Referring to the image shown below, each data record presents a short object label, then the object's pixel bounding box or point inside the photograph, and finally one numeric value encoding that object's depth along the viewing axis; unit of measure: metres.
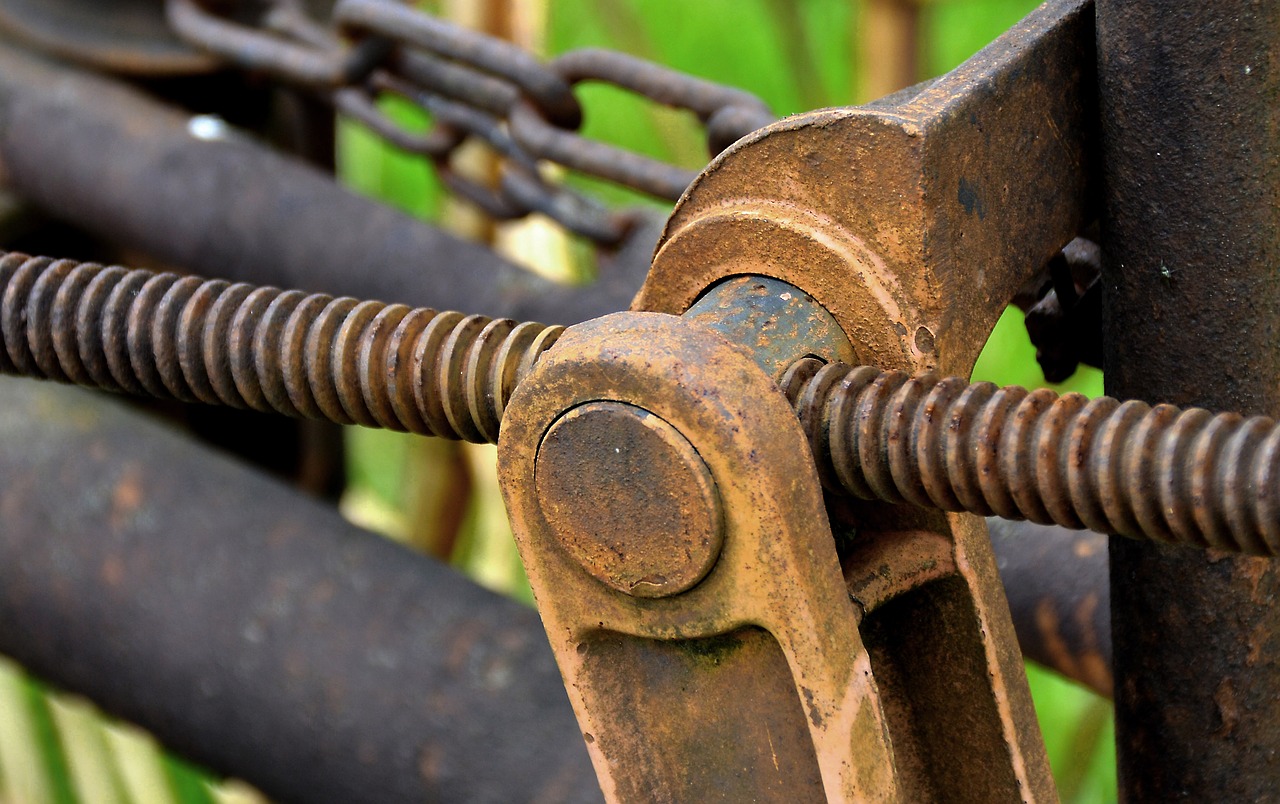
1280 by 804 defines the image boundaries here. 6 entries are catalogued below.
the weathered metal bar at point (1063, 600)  1.07
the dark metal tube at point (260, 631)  1.11
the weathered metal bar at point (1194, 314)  0.89
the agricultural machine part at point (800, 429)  0.84
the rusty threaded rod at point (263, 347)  0.89
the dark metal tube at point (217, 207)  1.37
